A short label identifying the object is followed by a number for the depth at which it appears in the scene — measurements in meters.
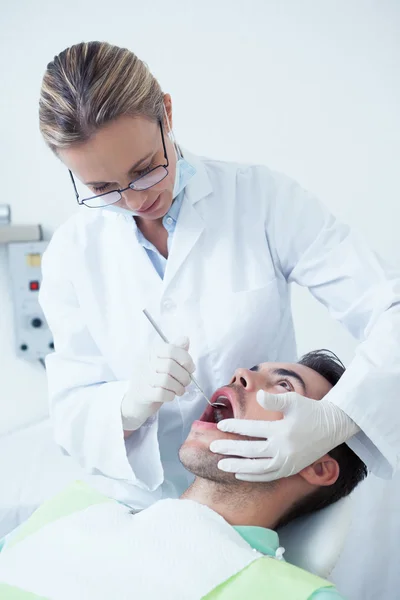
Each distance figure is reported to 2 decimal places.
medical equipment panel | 2.45
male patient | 1.14
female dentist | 1.25
